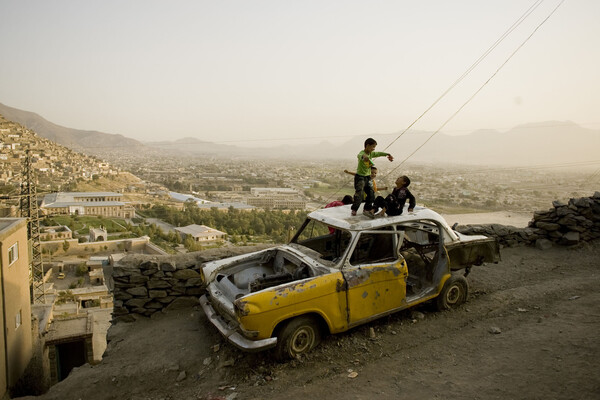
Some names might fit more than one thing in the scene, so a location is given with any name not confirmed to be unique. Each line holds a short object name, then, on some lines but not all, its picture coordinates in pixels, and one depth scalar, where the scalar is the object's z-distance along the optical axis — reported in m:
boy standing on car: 6.96
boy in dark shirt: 5.62
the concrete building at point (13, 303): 8.41
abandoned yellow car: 4.42
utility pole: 21.88
